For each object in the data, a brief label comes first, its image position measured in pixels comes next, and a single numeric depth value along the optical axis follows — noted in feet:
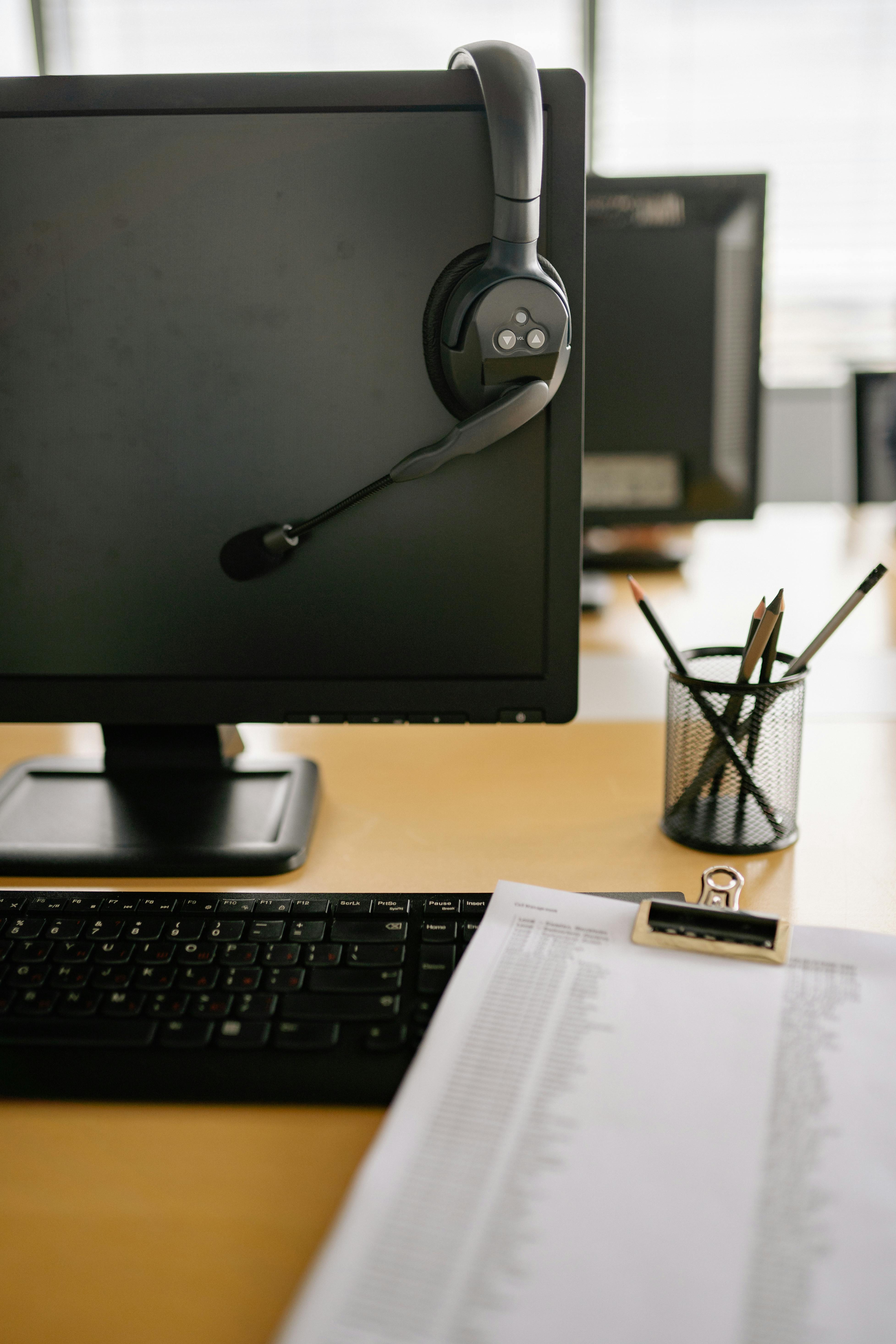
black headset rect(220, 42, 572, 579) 1.90
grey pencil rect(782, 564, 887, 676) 2.11
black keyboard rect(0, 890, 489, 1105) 1.42
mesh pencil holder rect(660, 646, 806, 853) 2.09
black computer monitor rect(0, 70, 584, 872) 1.98
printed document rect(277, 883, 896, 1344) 0.99
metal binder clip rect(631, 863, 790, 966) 1.55
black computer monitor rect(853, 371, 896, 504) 5.10
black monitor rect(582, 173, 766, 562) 3.68
